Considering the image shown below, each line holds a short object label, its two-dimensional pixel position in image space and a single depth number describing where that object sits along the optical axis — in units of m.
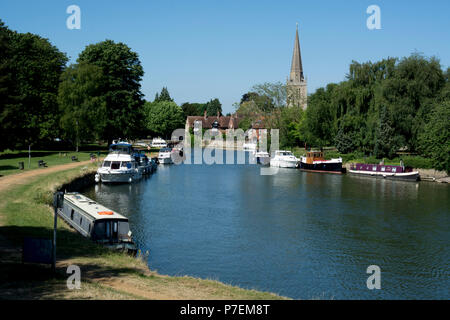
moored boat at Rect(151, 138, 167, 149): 117.69
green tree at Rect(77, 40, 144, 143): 77.25
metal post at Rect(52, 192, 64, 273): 15.41
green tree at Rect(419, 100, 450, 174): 55.94
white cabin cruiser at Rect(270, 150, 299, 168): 75.70
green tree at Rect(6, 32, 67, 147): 65.81
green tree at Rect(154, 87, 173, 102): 180.88
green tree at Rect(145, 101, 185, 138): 150.00
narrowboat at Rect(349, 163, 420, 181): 57.41
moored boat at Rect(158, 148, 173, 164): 78.06
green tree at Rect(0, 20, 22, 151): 48.41
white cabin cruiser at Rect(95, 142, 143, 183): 50.25
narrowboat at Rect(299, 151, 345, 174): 66.12
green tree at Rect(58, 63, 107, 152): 69.62
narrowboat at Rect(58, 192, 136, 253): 22.39
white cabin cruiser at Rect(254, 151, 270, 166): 80.62
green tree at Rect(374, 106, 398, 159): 63.09
